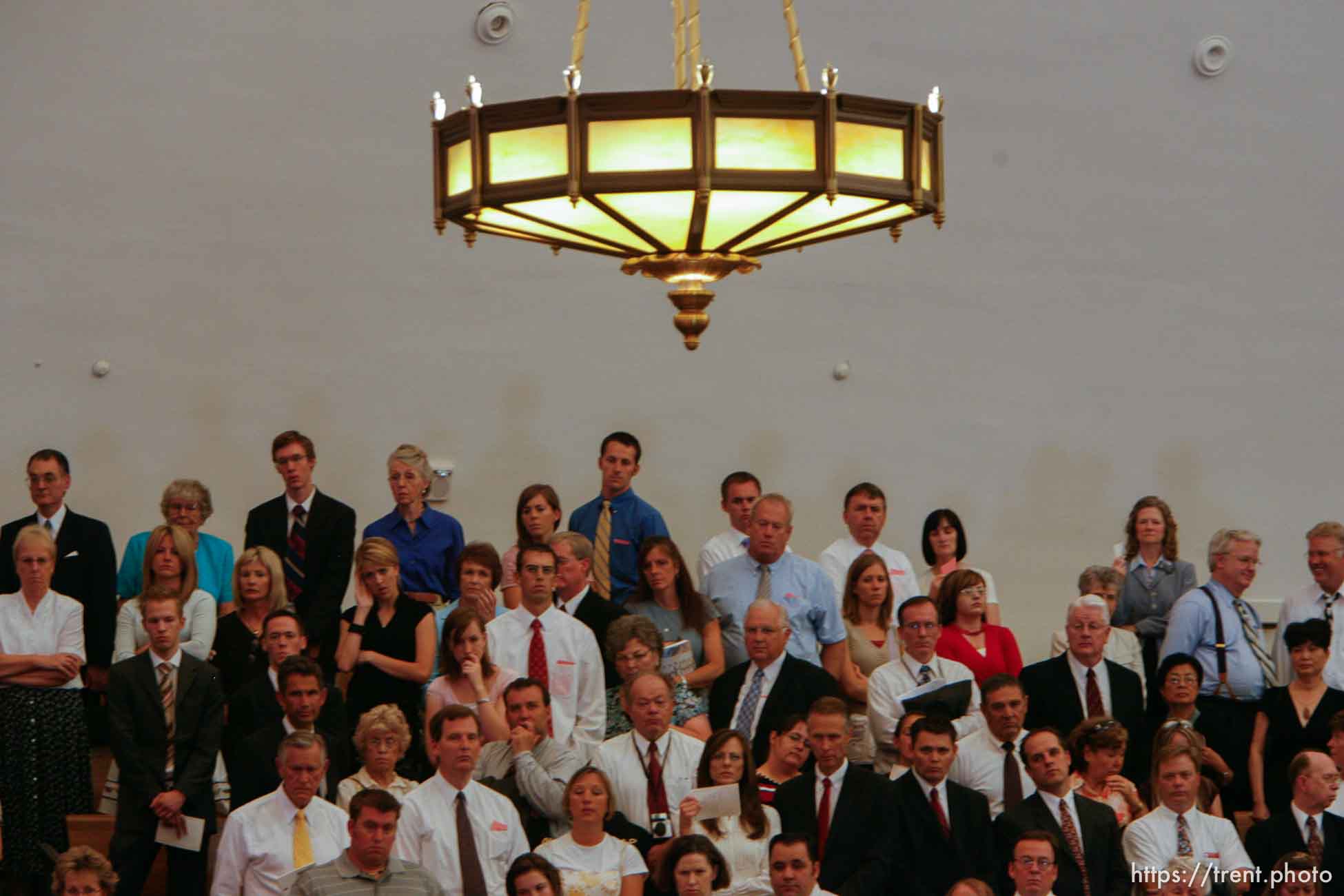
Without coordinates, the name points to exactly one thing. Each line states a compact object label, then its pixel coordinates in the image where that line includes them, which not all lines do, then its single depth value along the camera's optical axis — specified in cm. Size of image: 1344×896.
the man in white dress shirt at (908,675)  1444
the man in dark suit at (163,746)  1349
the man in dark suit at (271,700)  1380
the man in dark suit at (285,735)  1337
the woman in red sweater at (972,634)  1519
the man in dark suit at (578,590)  1484
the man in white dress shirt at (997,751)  1404
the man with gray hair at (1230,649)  1558
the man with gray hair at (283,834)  1270
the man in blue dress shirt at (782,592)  1515
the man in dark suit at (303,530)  1547
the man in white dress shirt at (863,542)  1623
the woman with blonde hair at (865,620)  1520
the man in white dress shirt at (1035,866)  1292
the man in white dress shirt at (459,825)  1283
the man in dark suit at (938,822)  1337
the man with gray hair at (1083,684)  1509
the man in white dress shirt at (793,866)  1258
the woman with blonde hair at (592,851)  1268
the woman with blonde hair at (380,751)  1322
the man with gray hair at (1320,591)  1609
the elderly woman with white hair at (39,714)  1393
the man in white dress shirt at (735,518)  1627
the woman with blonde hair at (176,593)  1437
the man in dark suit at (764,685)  1434
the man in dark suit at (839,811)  1333
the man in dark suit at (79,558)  1479
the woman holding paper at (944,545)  1644
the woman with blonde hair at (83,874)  1194
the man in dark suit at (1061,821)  1353
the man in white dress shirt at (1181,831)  1387
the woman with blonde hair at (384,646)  1445
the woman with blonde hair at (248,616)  1439
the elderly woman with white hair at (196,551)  1528
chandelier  813
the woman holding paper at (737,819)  1305
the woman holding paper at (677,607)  1483
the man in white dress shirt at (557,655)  1417
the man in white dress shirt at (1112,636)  1600
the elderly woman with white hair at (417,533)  1570
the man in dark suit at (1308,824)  1421
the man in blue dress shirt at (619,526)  1598
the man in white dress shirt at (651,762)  1352
